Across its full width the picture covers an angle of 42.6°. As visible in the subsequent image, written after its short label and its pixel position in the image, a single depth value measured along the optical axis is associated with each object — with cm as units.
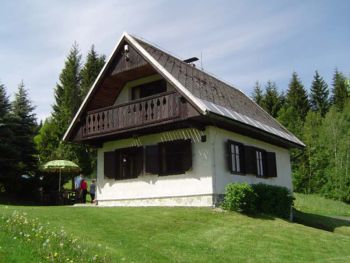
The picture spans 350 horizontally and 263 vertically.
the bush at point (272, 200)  1712
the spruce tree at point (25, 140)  2470
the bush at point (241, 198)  1587
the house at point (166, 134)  1697
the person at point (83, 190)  2396
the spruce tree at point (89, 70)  4497
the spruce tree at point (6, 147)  2319
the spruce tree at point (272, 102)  5464
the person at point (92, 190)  2456
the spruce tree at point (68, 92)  4203
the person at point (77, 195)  2401
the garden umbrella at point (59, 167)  2408
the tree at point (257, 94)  5688
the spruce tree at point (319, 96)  5897
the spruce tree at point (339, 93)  5569
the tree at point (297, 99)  5609
